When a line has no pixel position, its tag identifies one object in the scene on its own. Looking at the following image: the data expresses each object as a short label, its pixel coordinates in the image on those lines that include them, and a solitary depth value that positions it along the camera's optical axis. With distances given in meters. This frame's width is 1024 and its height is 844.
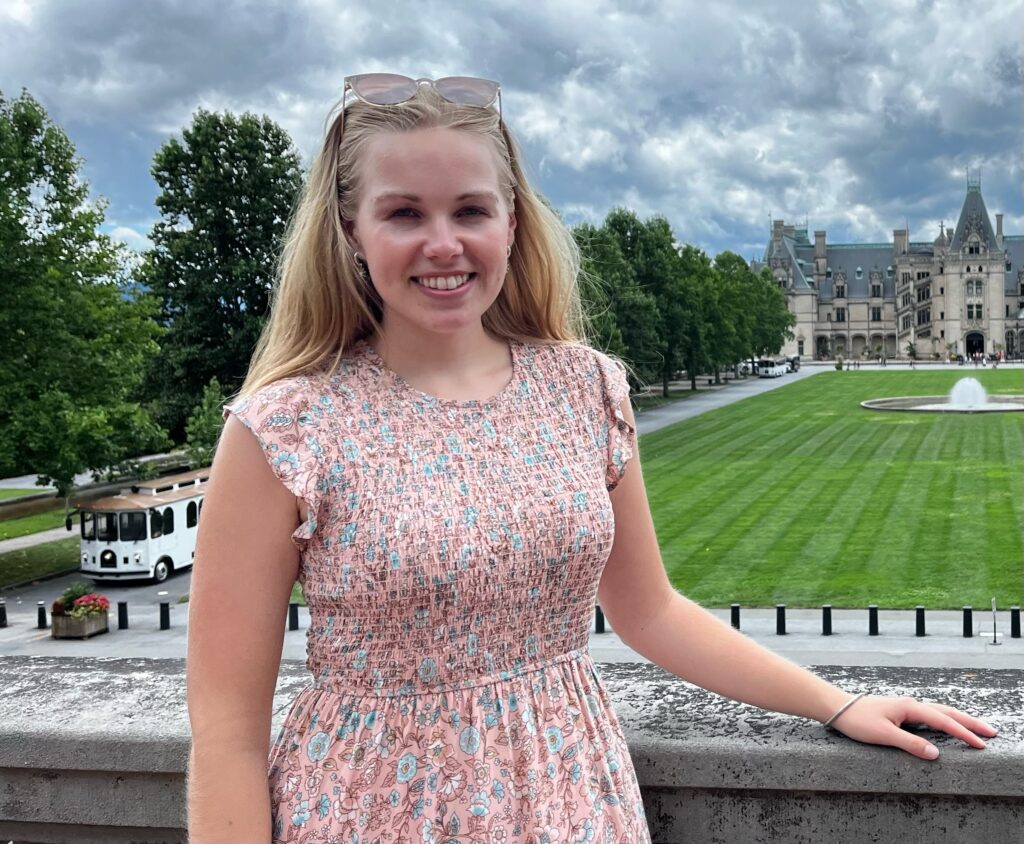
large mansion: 118.31
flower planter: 16.47
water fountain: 49.25
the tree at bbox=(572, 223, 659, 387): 45.64
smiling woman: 2.04
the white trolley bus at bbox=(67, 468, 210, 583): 21.00
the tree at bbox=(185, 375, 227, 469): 26.39
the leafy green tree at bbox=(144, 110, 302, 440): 34.38
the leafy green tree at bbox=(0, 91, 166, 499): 20.55
